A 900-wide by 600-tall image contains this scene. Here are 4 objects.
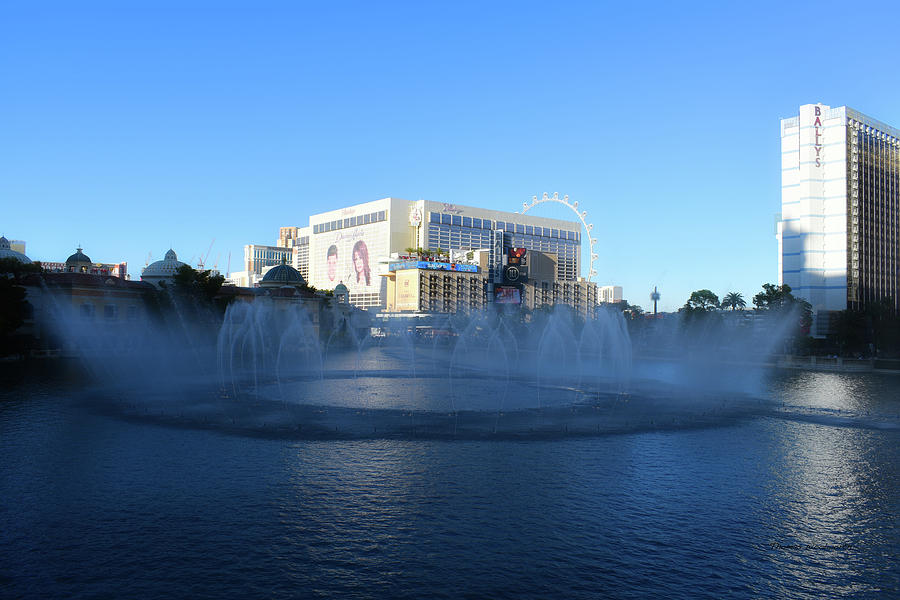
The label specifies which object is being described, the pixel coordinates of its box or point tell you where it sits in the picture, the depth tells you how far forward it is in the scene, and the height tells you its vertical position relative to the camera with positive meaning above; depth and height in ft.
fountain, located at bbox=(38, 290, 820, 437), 124.77 -17.46
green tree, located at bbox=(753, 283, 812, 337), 369.09 +13.76
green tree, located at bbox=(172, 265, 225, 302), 338.54 +18.77
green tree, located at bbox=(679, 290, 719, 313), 398.46 +19.00
